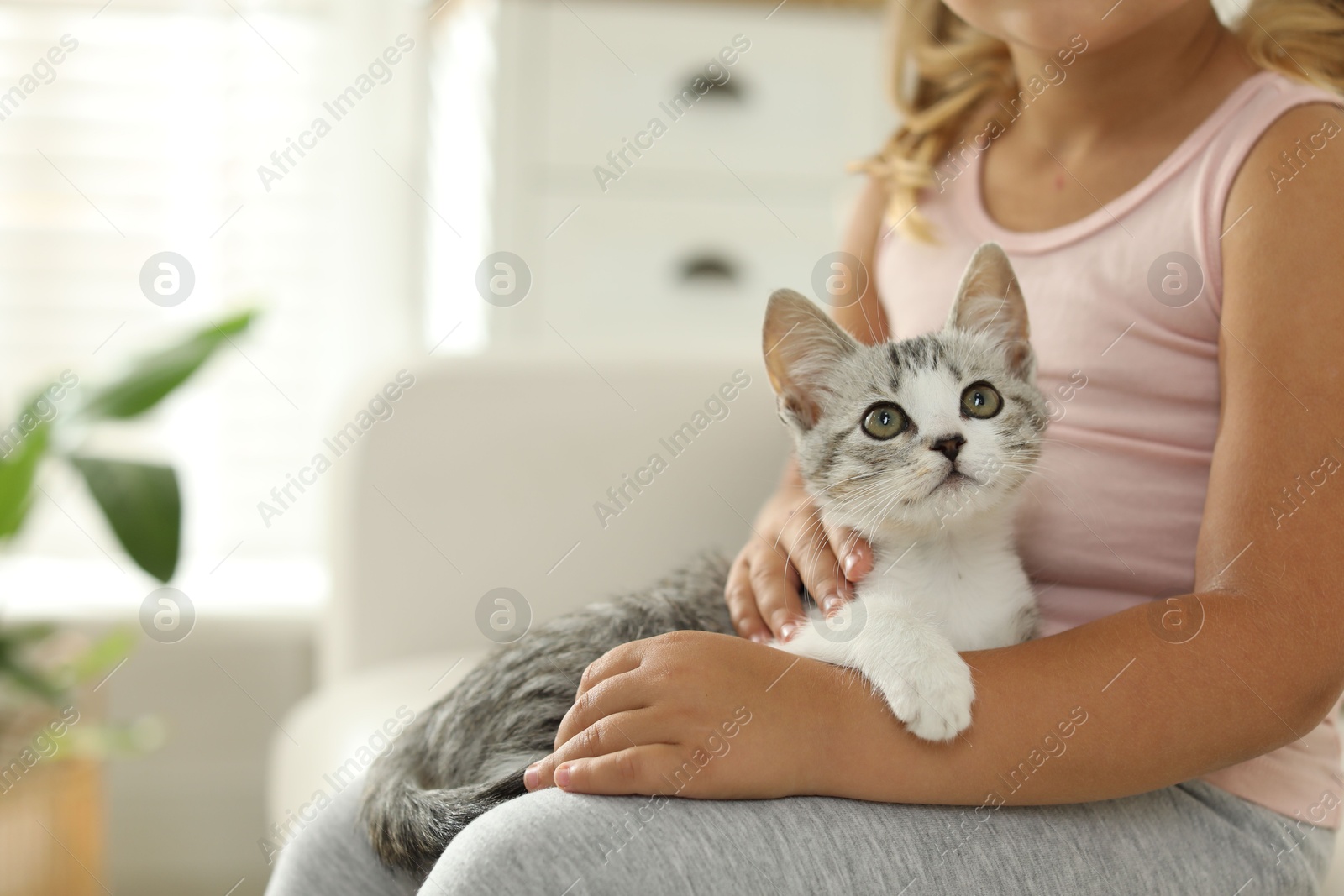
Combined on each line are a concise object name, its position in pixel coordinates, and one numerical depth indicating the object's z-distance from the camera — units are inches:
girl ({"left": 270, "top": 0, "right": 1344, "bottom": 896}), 42.9
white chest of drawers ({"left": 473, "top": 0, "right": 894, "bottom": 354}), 79.7
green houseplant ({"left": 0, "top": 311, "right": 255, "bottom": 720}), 56.8
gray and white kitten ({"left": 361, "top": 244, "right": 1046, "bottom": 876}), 44.6
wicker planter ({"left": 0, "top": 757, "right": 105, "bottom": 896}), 57.3
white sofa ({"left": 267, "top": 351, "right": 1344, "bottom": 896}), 56.7
